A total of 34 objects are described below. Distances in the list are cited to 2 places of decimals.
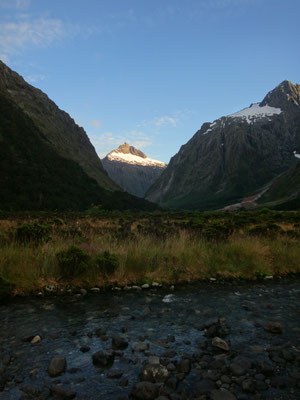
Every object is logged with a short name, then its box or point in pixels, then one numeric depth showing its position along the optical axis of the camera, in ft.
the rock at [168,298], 24.45
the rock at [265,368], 13.66
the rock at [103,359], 14.30
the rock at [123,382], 12.76
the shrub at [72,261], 27.22
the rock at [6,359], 14.09
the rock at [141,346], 15.85
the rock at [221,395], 11.60
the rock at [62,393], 11.78
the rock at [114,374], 13.34
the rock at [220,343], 15.97
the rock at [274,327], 18.53
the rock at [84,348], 15.64
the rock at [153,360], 14.35
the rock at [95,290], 26.66
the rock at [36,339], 16.53
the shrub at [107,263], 28.50
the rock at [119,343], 16.08
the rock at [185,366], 13.72
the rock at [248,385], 12.37
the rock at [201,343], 16.37
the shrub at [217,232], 46.39
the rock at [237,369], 13.51
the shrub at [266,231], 53.46
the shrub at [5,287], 22.99
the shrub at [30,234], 35.49
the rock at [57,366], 13.38
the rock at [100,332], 17.55
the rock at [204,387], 12.10
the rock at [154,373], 12.96
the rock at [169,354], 15.15
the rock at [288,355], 15.06
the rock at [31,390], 11.84
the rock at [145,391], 11.67
